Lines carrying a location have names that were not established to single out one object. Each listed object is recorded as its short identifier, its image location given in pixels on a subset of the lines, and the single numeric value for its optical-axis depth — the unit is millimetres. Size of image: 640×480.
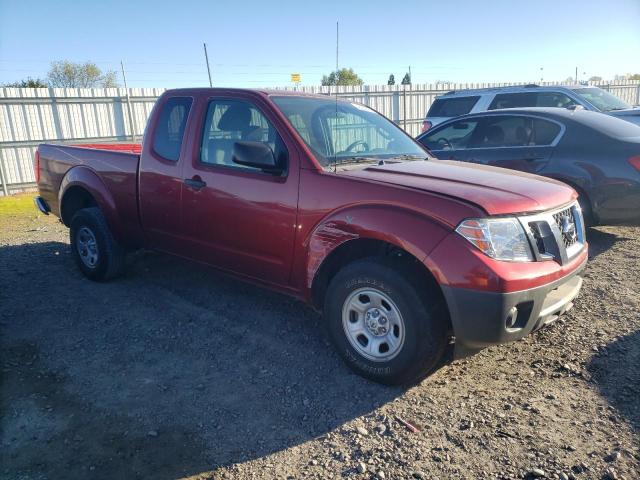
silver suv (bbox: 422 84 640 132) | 9867
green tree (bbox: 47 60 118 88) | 43250
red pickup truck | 2947
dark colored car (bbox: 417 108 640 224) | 5605
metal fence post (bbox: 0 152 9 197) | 12257
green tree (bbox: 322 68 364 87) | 39531
